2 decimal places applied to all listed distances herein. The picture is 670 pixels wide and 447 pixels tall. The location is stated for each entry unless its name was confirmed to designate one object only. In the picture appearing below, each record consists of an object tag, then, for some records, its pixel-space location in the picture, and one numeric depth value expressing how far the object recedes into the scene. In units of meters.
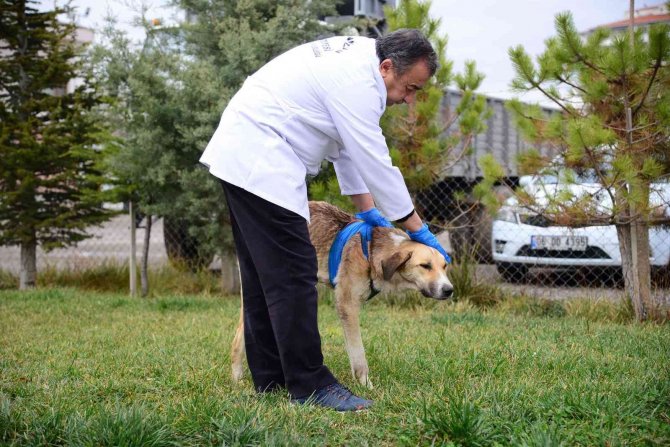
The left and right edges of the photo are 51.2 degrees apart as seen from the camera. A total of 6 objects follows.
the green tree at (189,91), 7.59
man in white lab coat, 3.26
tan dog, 3.83
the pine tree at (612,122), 5.58
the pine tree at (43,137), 8.40
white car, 7.61
